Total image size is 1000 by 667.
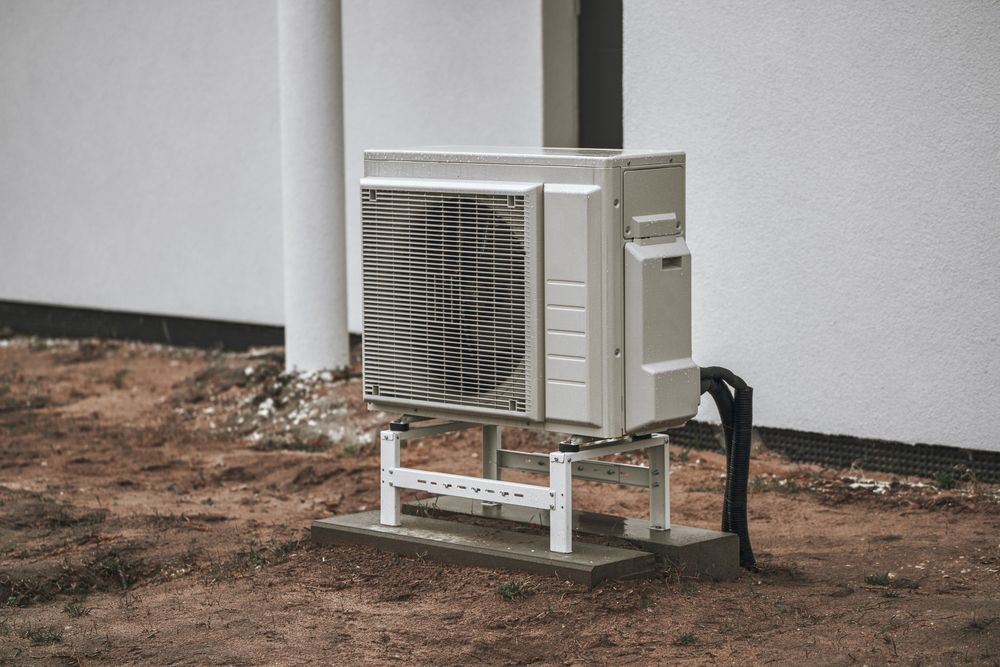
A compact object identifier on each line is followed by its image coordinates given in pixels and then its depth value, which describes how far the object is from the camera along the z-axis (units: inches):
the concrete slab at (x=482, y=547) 454.9
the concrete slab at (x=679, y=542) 474.0
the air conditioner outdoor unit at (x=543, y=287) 448.4
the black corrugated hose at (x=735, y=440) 489.7
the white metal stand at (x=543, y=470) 458.3
